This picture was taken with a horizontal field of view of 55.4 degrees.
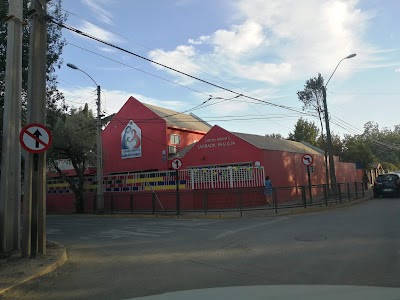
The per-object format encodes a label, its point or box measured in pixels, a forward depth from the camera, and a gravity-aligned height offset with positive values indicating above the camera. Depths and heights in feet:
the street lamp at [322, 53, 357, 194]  78.38 +7.98
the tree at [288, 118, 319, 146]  182.80 +26.03
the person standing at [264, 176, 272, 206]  66.22 +0.05
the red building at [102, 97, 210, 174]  95.20 +14.69
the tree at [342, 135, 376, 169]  143.33 +11.07
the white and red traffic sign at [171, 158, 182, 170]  63.28 +4.51
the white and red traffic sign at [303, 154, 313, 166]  64.54 +4.46
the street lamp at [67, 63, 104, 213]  75.51 +4.12
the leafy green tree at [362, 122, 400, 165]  230.07 +23.74
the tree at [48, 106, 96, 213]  81.00 +10.92
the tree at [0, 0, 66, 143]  40.09 +15.99
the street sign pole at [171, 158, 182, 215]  62.54 +0.96
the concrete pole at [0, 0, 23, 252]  28.96 +4.47
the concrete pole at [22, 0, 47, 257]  27.17 +2.85
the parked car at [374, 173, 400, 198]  83.76 -0.66
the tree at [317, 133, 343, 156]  147.84 +14.93
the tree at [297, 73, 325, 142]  85.71 +21.09
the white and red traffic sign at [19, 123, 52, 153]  26.43 +4.18
